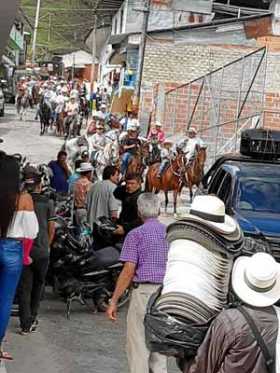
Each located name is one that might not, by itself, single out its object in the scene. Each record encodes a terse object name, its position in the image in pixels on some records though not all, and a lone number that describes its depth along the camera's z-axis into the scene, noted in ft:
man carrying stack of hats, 14.83
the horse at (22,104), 152.35
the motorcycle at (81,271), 35.73
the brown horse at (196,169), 75.72
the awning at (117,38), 122.47
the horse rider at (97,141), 75.25
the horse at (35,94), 169.78
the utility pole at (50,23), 256.07
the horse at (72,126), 115.65
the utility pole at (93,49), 167.77
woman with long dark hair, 24.22
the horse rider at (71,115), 116.16
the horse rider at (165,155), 73.77
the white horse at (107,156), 73.40
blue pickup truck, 39.17
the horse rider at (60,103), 126.21
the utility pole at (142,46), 100.32
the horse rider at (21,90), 152.38
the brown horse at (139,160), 71.67
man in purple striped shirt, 24.39
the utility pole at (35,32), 226.79
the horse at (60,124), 122.11
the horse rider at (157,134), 85.40
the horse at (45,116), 128.26
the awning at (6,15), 21.79
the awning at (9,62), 188.48
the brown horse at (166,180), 73.31
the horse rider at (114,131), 78.88
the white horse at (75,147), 67.77
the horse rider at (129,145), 73.05
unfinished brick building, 98.32
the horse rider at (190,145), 76.75
